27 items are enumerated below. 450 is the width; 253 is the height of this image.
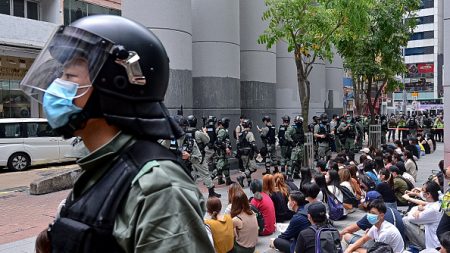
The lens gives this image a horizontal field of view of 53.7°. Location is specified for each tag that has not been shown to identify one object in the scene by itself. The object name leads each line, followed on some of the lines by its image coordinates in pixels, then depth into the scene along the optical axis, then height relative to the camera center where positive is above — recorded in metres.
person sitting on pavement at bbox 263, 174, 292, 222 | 7.16 -1.47
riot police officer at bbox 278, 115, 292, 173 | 12.69 -1.09
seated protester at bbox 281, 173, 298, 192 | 7.80 -1.39
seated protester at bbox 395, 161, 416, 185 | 8.54 -1.24
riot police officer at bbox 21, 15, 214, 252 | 1.33 -0.09
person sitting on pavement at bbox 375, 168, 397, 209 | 6.99 -1.34
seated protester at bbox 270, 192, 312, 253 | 5.38 -1.45
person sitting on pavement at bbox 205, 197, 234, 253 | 5.01 -1.34
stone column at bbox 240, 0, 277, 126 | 17.09 +1.83
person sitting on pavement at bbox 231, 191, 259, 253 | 5.56 -1.45
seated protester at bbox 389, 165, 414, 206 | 7.92 -1.43
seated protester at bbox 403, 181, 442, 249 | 5.66 -1.49
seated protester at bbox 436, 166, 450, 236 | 4.82 -1.22
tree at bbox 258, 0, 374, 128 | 11.38 +2.26
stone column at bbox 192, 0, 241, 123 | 14.30 +1.66
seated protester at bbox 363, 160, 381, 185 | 8.50 -1.23
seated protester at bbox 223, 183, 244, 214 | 5.71 -1.05
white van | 13.82 -1.08
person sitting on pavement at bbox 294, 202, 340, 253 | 4.58 -1.26
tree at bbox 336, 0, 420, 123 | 17.84 +2.70
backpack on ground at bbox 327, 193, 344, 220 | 7.17 -1.61
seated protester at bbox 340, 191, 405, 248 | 5.66 -1.45
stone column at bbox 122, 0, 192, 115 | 12.34 +2.25
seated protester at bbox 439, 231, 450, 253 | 4.09 -1.25
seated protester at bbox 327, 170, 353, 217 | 7.68 -1.35
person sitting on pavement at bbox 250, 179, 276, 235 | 6.57 -1.44
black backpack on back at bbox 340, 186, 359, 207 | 7.81 -1.55
